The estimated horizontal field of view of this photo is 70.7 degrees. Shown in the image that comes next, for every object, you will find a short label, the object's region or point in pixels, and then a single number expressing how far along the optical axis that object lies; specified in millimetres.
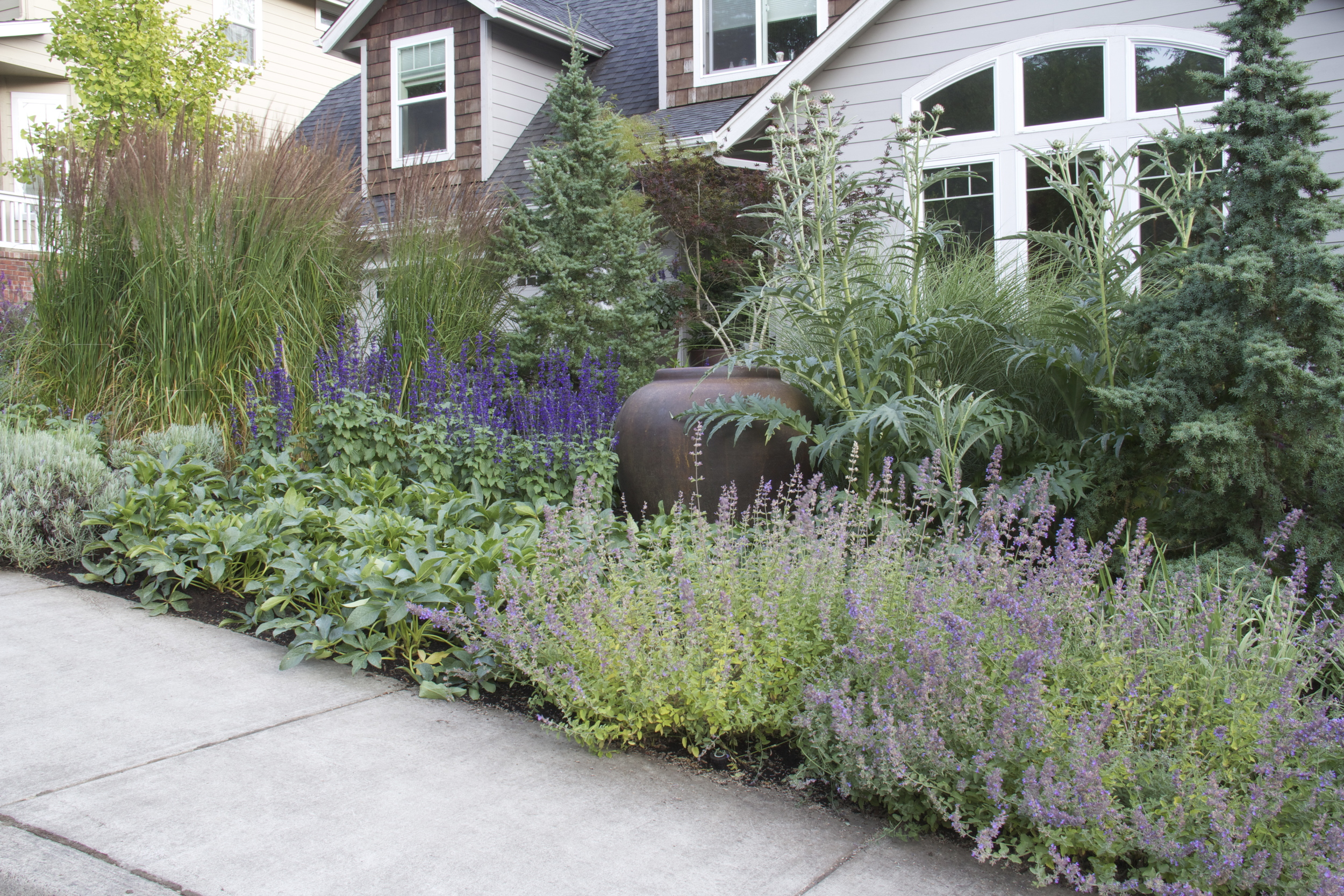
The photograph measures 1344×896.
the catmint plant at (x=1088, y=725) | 1759
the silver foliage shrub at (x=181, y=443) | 4605
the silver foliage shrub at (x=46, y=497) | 3992
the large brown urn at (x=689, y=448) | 4121
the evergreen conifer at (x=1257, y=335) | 2832
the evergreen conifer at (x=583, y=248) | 6113
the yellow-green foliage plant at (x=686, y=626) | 2332
